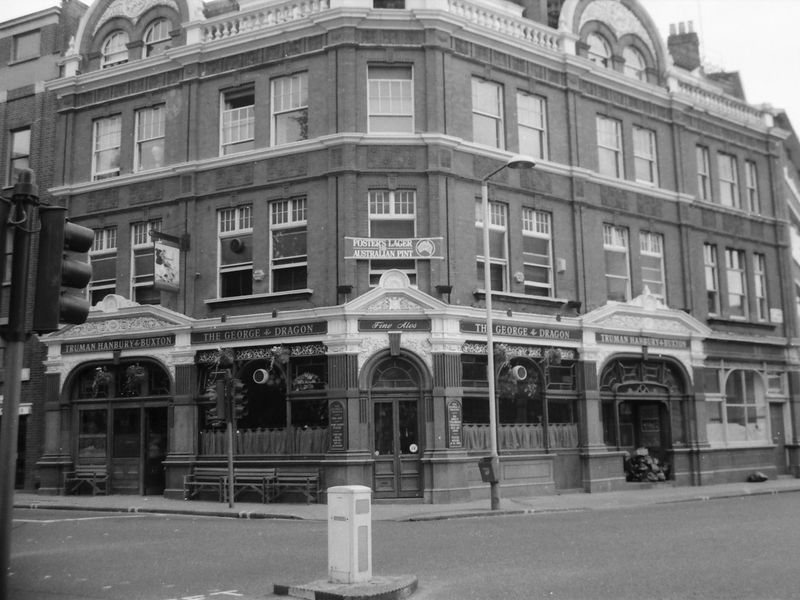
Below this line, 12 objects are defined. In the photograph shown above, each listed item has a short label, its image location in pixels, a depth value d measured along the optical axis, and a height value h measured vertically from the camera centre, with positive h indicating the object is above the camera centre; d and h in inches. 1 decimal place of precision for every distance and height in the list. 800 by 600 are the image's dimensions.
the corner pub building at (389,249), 928.3 +213.2
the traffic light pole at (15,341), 187.2 +23.4
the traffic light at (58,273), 210.8 +41.3
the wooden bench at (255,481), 913.5 -38.4
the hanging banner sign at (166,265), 984.9 +194.6
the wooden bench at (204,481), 935.7 -38.6
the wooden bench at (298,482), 900.0 -39.3
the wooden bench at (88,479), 1024.9 -36.9
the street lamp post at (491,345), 810.2 +86.3
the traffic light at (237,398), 869.2 +43.0
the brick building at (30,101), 1129.4 +447.9
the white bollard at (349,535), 394.9 -40.8
